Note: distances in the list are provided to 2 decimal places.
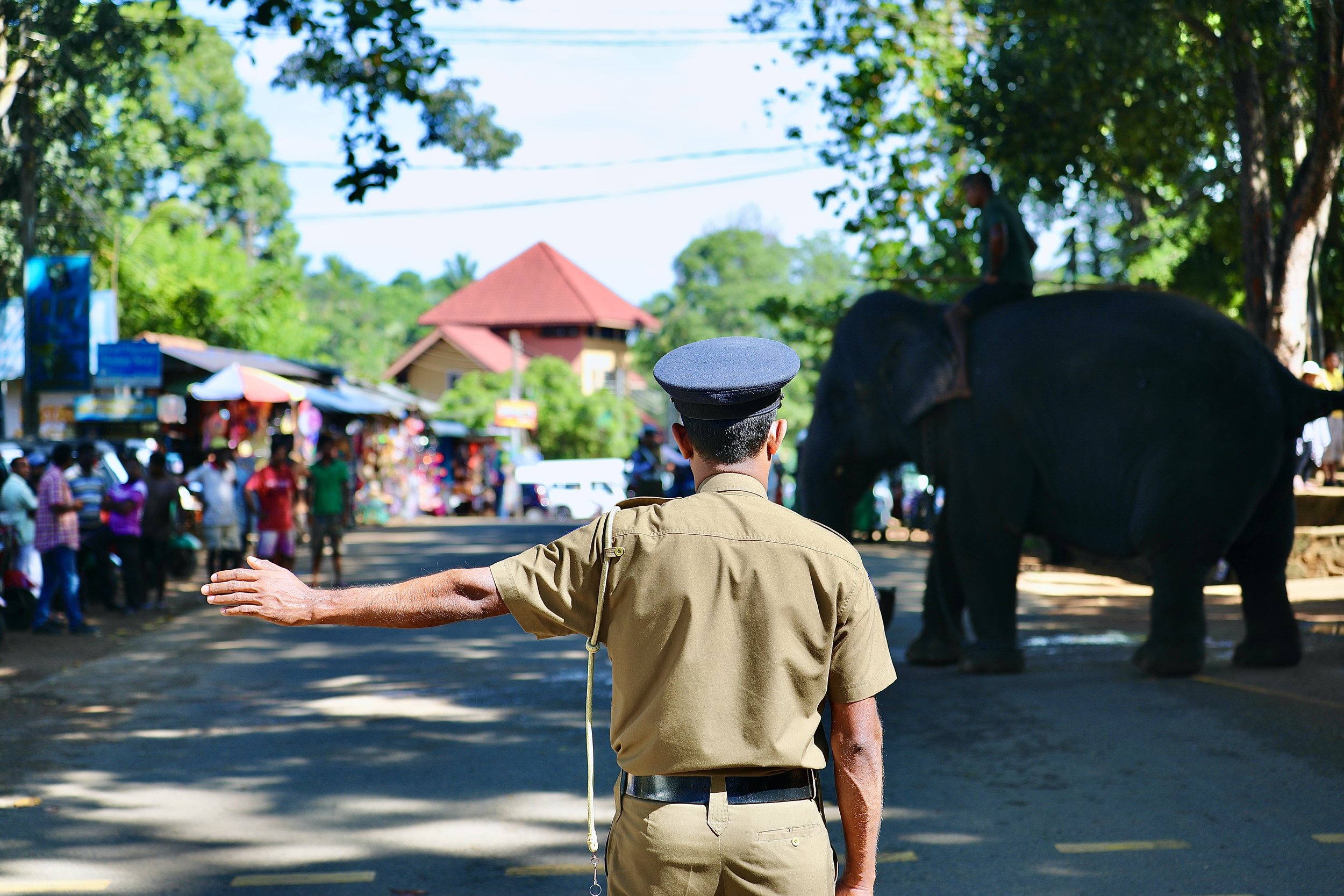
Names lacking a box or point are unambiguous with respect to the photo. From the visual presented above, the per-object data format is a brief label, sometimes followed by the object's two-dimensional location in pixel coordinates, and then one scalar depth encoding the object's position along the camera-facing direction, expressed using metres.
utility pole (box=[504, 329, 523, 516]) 44.00
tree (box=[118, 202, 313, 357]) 32.44
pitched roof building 59.25
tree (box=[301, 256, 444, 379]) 70.56
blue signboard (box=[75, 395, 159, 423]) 20.09
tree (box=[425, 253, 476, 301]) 85.12
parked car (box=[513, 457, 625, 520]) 41.88
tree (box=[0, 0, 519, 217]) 10.40
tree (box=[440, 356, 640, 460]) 49.28
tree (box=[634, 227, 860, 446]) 66.12
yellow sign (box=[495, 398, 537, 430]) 45.81
